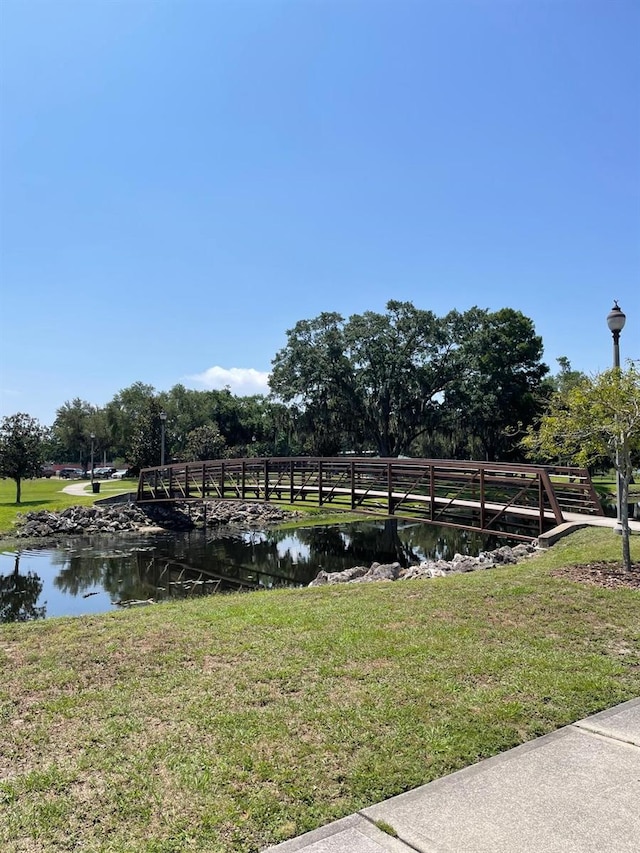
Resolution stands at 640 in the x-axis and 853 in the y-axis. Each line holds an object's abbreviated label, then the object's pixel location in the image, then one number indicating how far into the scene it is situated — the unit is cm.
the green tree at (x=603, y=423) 825
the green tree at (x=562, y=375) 5262
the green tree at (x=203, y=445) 4500
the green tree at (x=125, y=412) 6156
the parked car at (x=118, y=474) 5648
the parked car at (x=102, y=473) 5888
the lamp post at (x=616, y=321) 994
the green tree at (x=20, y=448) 2961
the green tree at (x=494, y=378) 3969
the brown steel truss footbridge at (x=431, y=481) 1359
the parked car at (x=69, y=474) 6299
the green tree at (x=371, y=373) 3994
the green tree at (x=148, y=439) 4300
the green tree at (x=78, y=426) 5916
